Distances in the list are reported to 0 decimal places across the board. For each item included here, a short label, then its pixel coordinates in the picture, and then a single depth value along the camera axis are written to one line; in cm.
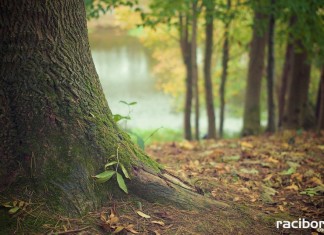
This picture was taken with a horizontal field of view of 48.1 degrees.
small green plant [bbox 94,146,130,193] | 277
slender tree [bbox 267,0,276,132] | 802
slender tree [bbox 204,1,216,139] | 1066
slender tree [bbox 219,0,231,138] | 1245
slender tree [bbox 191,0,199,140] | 1056
